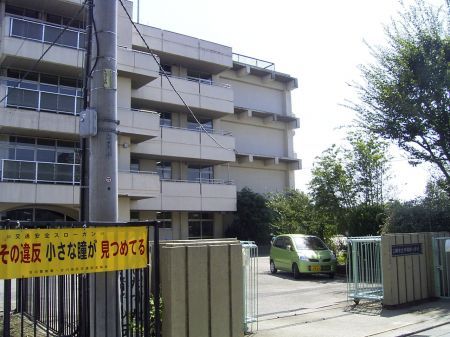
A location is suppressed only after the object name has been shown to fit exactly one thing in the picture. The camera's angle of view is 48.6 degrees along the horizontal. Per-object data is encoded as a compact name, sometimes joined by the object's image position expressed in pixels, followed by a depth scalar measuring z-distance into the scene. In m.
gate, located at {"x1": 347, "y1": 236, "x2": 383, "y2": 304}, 11.80
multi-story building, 24.58
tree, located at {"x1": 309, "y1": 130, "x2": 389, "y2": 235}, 20.23
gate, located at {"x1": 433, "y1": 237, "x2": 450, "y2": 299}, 12.55
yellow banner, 4.82
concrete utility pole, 5.56
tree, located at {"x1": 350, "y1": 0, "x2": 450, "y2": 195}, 16.27
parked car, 17.86
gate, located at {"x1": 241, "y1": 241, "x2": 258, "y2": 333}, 8.89
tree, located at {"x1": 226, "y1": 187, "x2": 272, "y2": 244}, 36.69
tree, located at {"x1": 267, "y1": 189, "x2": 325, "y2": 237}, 22.48
